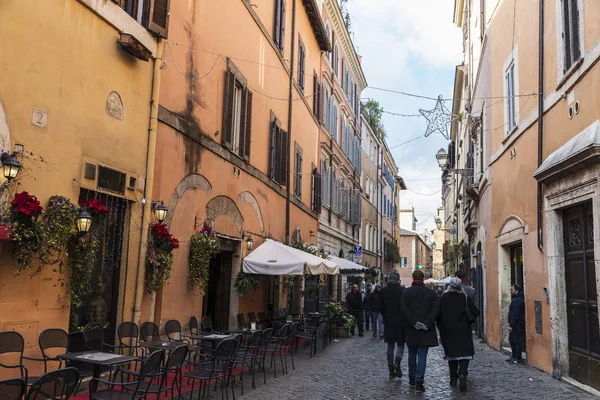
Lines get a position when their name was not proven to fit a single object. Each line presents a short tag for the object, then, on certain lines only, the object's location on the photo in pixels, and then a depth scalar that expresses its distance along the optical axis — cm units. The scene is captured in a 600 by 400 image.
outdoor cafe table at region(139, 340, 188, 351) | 743
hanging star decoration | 1254
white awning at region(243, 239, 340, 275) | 1144
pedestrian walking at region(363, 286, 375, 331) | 1818
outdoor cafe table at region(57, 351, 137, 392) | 545
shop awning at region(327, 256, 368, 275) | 1775
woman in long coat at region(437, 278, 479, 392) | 812
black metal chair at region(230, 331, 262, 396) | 808
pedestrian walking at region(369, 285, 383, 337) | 1659
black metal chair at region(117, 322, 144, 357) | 747
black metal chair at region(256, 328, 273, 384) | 841
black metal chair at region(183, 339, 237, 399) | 654
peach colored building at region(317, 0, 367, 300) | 2273
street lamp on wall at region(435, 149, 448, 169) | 1948
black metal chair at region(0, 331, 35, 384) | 559
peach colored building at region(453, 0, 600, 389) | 783
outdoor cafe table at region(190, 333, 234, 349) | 834
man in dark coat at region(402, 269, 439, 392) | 802
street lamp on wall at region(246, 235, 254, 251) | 1272
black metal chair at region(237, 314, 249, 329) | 1145
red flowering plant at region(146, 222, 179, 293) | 818
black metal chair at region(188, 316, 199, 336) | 948
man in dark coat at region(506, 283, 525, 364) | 1103
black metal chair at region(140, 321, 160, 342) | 797
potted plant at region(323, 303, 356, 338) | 1623
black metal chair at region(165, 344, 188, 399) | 561
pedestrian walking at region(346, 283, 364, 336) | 1734
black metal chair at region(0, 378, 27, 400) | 366
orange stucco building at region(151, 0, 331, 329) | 922
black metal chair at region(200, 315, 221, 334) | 994
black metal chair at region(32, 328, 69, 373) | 600
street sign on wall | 2604
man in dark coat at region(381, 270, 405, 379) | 881
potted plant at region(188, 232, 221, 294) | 970
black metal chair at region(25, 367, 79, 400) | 401
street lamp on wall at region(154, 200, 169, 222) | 834
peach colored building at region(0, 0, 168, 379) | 586
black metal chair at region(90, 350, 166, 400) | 514
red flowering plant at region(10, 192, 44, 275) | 555
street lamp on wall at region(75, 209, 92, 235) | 638
